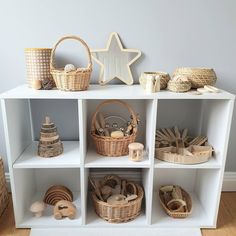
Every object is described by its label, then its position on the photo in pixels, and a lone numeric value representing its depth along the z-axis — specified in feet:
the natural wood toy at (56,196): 5.14
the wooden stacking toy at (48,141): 4.46
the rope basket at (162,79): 4.28
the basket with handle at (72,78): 4.02
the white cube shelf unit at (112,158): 4.12
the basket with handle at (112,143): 4.45
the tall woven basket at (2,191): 4.91
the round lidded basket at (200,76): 4.31
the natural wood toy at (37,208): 4.64
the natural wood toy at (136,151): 4.33
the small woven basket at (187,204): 4.74
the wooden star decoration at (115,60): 4.76
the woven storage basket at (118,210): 4.52
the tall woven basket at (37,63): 4.36
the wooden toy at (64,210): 4.65
